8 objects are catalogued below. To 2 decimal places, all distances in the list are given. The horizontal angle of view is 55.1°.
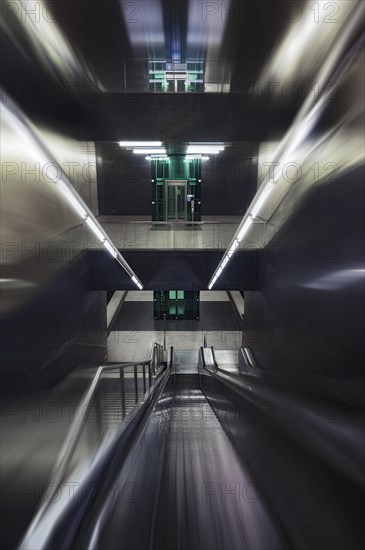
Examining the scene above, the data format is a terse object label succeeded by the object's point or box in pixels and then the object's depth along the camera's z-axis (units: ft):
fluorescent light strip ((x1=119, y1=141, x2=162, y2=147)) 28.32
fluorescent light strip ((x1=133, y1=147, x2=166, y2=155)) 31.22
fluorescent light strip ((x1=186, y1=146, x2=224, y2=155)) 30.08
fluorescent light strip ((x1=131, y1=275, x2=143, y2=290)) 21.74
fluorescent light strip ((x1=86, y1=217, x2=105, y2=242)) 13.19
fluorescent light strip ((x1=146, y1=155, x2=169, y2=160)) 34.88
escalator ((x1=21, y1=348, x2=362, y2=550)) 3.80
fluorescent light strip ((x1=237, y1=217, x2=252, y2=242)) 13.80
